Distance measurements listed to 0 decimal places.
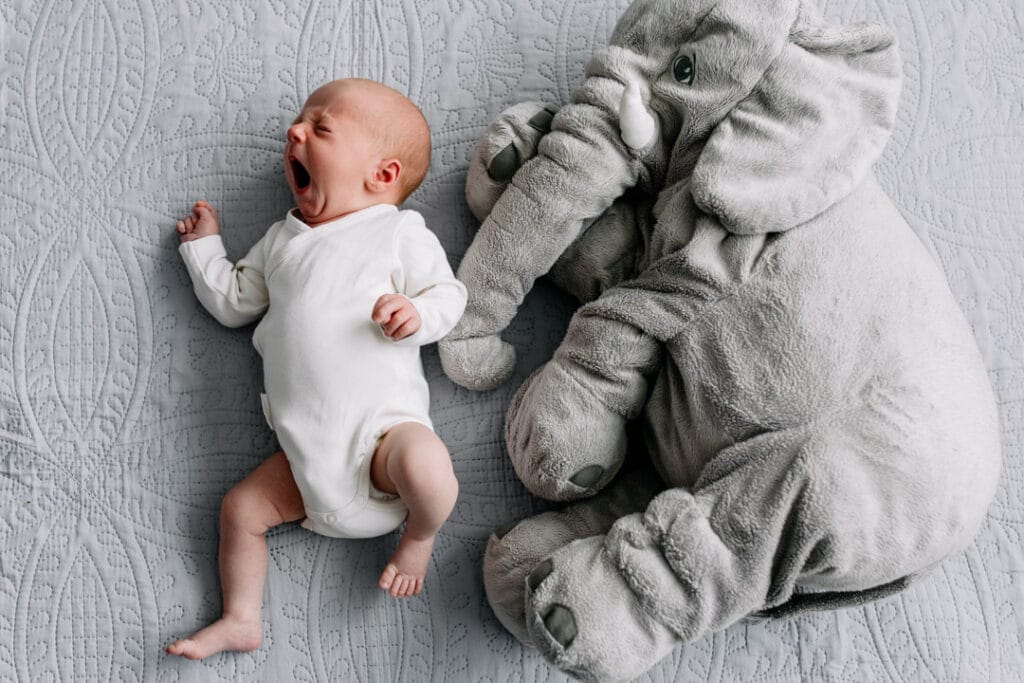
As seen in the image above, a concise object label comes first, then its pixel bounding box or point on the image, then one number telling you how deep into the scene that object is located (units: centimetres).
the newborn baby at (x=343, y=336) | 101
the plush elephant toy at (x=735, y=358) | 91
